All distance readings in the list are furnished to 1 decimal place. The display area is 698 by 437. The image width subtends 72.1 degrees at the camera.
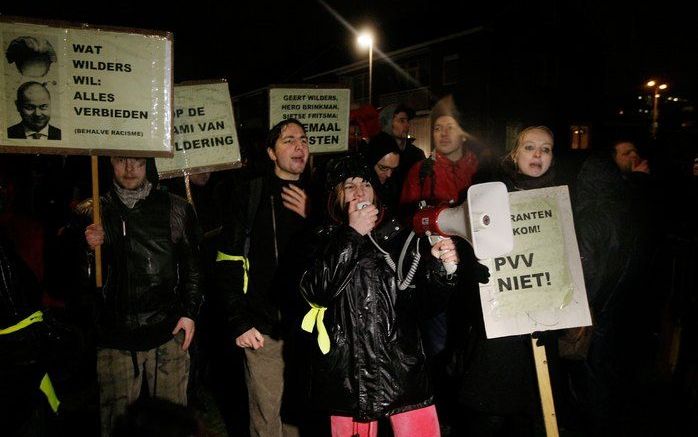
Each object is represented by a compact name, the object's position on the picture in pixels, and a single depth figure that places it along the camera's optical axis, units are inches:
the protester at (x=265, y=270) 121.9
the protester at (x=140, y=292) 126.0
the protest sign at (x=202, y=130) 175.5
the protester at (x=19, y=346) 95.7
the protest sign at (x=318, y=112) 190.5
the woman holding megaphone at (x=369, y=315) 95.9
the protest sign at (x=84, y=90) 119.2
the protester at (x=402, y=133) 231.1
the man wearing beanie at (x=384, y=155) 185.0
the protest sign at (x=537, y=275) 102.5
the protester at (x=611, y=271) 129.4
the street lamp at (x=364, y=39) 848.6
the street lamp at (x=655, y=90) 1316.9
